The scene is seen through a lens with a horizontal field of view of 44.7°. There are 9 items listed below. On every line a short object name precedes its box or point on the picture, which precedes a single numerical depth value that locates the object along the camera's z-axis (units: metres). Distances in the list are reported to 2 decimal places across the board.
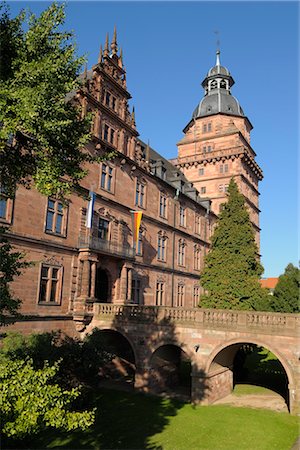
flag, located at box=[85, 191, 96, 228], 24.67
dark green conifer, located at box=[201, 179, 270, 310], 31.98
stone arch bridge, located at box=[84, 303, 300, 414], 19.62
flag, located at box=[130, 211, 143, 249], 29.82
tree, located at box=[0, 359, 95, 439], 7.21
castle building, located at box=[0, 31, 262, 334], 22.80
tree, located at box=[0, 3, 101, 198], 9.63
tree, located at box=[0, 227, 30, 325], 10.16
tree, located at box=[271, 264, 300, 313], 30.73
